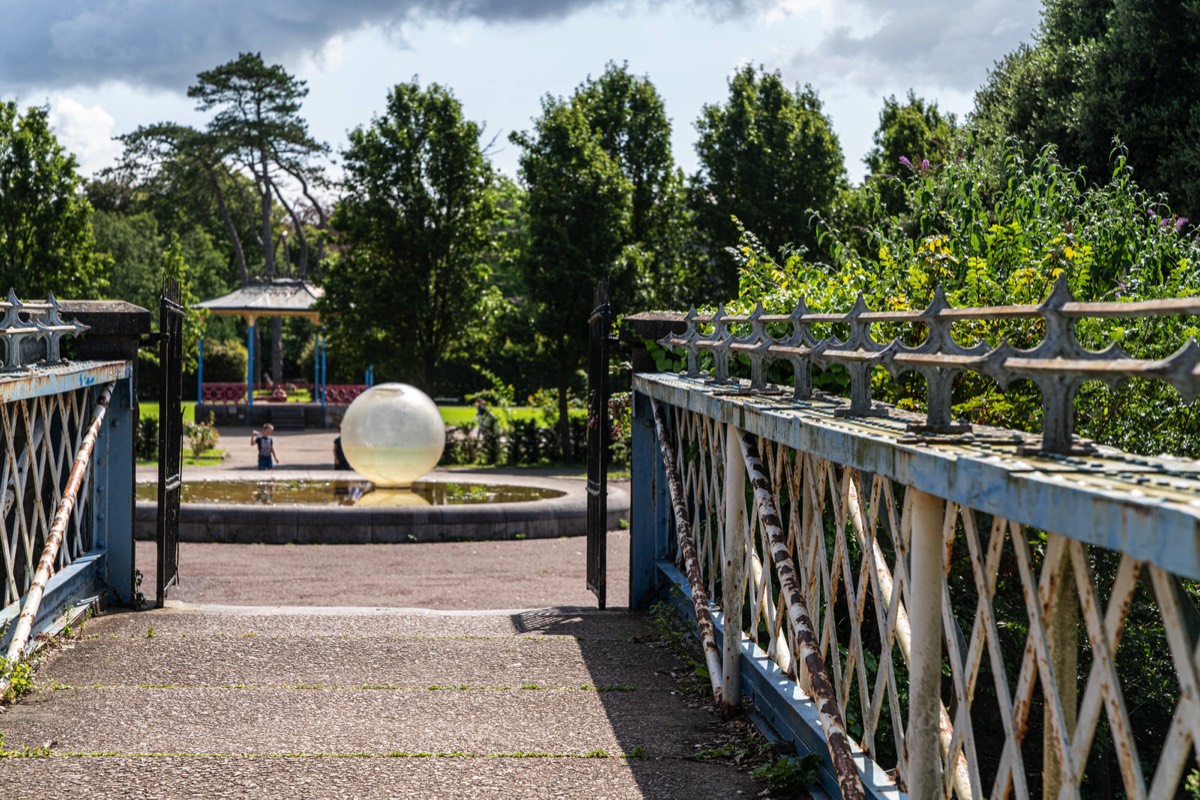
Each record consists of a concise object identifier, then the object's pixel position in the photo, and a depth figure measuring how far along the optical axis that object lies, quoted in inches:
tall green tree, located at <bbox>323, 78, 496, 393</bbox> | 1238.9
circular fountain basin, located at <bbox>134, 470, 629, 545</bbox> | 563.2
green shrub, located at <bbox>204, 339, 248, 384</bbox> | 1994.3
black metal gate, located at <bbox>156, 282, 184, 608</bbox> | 338.0
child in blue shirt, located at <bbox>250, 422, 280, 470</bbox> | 858.8
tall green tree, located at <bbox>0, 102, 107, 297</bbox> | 1063.0
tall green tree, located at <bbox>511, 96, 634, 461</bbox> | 1104.8
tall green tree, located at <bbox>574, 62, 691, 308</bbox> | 1253.1
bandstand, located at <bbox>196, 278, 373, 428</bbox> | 1549.0
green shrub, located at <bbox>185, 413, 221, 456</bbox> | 1040.2
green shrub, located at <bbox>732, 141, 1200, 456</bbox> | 278.2
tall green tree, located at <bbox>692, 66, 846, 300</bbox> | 1312.7
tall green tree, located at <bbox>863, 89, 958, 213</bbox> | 1366.9
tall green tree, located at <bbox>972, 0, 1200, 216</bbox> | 543.8
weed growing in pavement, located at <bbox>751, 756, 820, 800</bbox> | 183.5
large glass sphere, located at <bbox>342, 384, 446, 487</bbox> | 681.6
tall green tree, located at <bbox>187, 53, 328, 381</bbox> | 2016.5
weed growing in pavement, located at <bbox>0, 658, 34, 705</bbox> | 225.3
